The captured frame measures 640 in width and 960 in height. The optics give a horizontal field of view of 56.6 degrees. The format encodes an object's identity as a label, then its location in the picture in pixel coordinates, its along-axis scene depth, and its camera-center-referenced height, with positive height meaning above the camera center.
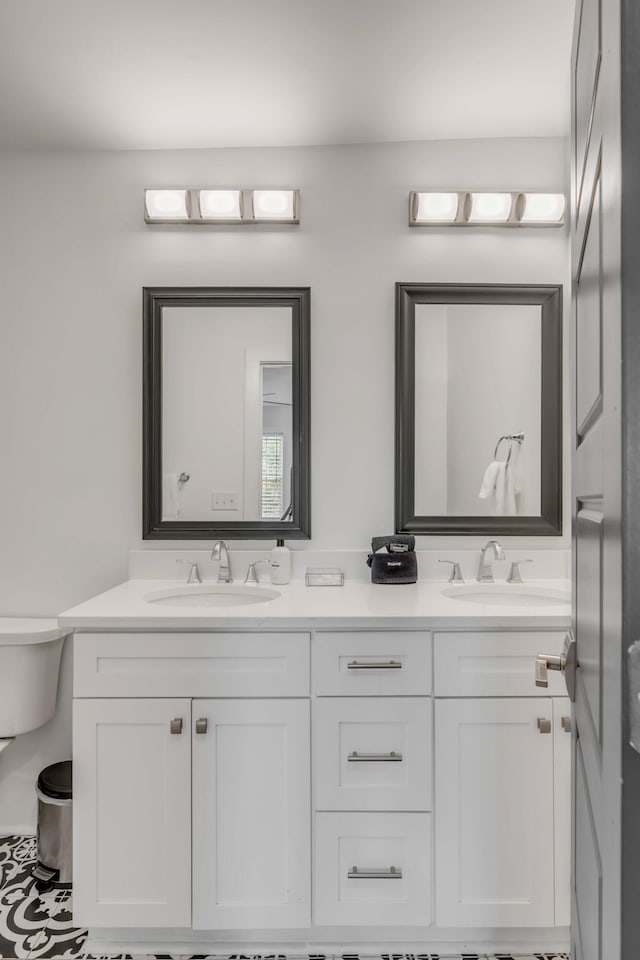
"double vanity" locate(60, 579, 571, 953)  1.55 -0.78
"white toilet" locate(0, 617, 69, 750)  1.90 -0.67
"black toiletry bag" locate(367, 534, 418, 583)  1.97 -0.30
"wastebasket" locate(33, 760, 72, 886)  1.83 -1.13
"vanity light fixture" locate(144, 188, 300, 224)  2.05 +0.92
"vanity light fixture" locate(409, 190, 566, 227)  2.04 +0.91
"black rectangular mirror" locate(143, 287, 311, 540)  2.09 +0.21
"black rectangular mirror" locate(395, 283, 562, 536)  2.08 +0.22
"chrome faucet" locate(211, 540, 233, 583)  2.05 -0.30
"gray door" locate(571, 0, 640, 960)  0.48 -0.01
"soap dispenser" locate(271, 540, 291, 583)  2.02 -0.32
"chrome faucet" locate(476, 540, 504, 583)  2.04 -0.31
